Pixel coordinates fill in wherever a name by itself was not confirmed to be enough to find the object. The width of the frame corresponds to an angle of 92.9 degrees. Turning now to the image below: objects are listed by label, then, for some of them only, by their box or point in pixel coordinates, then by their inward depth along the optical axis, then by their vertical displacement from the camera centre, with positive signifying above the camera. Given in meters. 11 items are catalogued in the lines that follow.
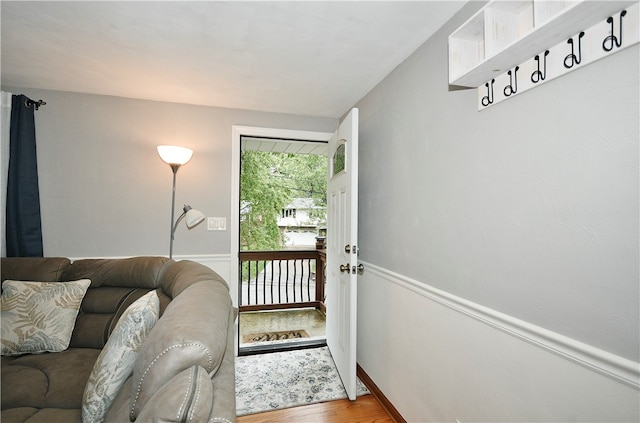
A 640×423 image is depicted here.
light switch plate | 2.83 -0.04
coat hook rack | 0.80 +0.55
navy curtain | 2.32 +0.24
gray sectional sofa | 0.74 -0.42
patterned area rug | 2.15 -1.28
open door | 2.16 -0.24
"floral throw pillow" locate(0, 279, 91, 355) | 1.69 -0.55
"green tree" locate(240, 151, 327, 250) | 5.50 +0.54
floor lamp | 2.35 +0.48
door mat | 3.52 -1.40
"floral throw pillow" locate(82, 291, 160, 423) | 1.17 -0.57
